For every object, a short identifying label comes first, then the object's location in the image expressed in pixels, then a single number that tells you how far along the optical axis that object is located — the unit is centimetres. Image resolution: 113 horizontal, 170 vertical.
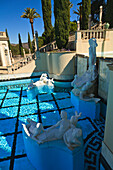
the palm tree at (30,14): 2622
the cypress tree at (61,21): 1130
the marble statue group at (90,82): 641
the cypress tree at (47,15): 1471
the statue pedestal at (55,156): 340
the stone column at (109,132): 305
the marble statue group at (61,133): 337
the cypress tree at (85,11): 1560
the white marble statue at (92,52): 633
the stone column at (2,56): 1553
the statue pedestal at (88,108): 634
